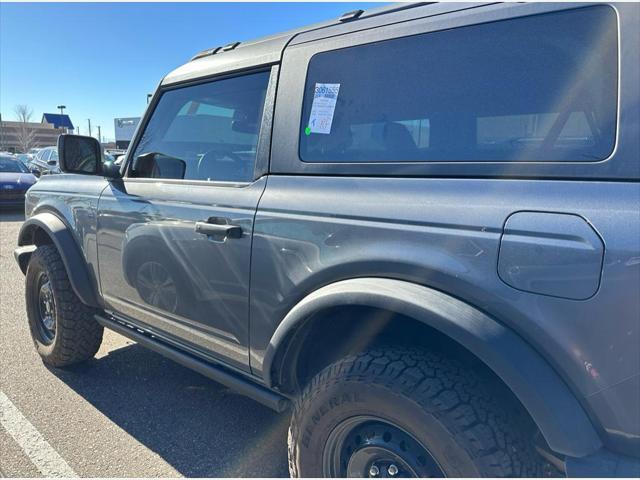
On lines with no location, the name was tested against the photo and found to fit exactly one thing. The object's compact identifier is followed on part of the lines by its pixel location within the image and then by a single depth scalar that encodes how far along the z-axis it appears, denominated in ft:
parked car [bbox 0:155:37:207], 36.55
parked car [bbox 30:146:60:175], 47.62
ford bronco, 3.85
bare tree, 183.52
